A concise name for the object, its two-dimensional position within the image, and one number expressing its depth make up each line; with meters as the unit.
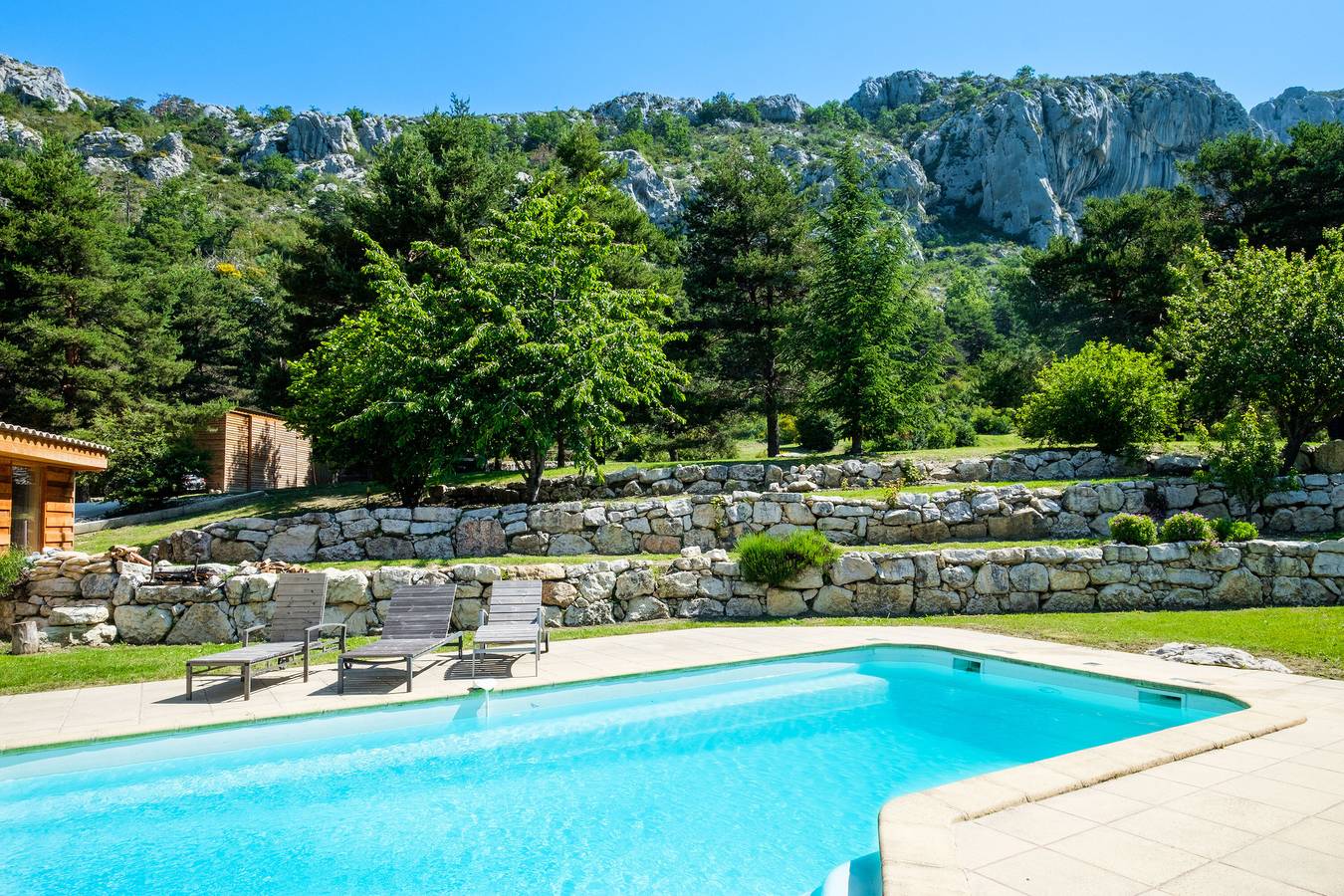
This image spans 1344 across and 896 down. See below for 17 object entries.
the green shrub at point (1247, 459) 13.47
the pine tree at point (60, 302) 21.84
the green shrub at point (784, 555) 11.80
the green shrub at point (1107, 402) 16.19
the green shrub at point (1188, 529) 11.66
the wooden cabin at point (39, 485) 11.59
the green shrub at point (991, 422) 27.52
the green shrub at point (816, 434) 25.45
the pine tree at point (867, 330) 18.52
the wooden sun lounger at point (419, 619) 8.14
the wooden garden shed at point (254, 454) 21.81
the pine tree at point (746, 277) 21.34
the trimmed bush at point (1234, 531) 11.65
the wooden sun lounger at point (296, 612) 8.51
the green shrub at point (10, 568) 9.75
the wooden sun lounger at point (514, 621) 8.20
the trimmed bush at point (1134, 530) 11.81
